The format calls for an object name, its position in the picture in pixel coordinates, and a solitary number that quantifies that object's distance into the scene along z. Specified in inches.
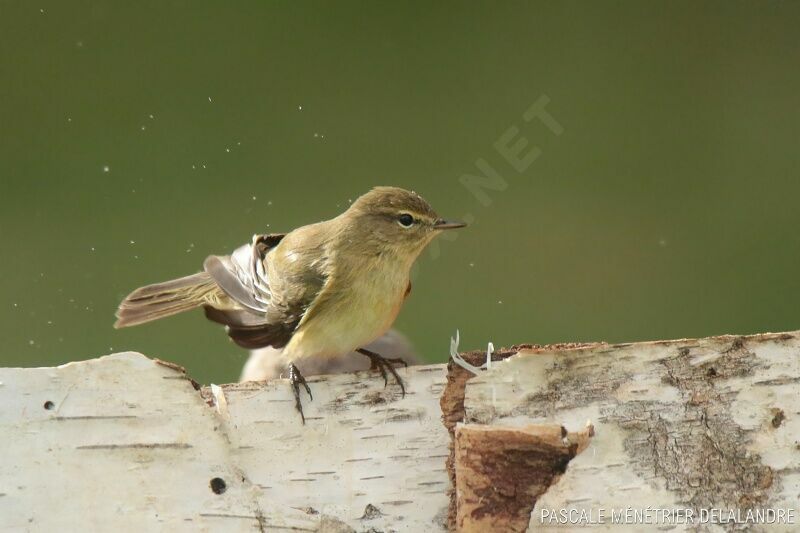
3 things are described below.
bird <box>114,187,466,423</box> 237.9
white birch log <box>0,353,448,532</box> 204.2
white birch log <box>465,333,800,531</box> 196.2
